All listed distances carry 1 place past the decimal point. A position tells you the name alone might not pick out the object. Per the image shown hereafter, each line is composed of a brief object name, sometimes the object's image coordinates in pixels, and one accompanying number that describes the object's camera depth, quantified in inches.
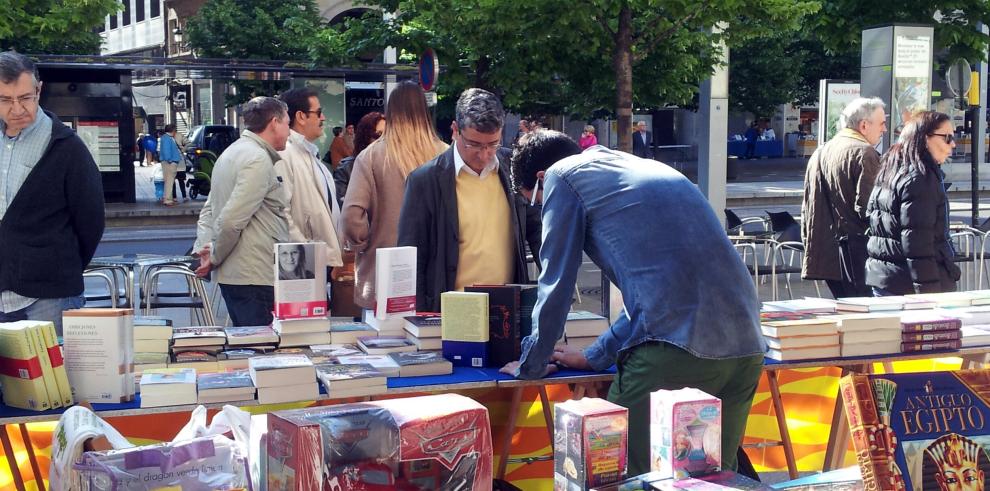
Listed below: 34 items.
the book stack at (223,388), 134.9
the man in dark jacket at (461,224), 175.9
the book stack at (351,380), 139.2
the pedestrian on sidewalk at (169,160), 824.9
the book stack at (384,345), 157.5
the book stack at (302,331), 160.4
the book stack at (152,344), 152.1
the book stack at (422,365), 148.4
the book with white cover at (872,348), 164.7
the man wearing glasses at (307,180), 220.1
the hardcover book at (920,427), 100.7
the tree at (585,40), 511.5
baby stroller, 832.3
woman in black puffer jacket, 222.2
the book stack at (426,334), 158.2
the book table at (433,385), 133.3
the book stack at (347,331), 165.5
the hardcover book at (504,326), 152.1
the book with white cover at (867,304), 174.9
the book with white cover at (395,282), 162.9
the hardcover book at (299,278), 158.6
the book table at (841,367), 162.4
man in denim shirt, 123.9
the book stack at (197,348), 150.7
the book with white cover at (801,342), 159.8
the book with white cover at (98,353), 133.1
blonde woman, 211.6
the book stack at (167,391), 133.8
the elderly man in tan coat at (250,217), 205.0
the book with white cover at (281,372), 137.9
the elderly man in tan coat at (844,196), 250.2
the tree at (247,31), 1238.9
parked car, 967.6
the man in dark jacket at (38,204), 165.8
